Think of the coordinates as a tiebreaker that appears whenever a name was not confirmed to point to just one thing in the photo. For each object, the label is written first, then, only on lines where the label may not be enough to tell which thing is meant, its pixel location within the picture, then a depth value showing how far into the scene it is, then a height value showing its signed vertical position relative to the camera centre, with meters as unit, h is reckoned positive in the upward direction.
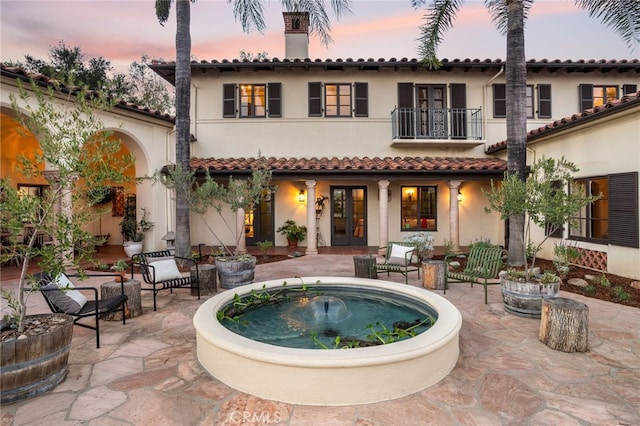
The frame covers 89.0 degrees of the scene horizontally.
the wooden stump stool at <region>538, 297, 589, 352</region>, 3.84 -1.38
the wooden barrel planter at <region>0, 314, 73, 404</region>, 2.81 -1.32
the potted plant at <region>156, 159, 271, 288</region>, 6.65 +0.42
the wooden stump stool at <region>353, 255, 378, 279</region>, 7.21 -1.18
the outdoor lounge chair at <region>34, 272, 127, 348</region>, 4.05 -1.09
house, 12.33 +3.49
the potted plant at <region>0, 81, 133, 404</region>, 2.88 -0.09
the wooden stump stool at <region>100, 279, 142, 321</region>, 4.96 -1.22
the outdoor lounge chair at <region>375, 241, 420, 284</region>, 7.17 -1.03
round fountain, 2.87 -1.41
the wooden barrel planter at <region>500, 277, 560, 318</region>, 4.98 -1.29
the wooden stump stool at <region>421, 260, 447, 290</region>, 6.66 -1.27
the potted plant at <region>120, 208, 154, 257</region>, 10.25 -0.44
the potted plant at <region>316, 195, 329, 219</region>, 12.41 +0.44
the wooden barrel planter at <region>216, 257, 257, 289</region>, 6.61 -1.15
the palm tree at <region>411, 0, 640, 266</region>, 8.06 +4.34
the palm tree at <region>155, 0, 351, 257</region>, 8.81 +4.11
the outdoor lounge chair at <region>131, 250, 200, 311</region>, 5.62 -1.04
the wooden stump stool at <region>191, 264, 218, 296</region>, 6.27 -1.24
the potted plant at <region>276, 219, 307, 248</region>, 12.26 -0.65
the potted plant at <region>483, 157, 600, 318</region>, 5.00 +0.01
